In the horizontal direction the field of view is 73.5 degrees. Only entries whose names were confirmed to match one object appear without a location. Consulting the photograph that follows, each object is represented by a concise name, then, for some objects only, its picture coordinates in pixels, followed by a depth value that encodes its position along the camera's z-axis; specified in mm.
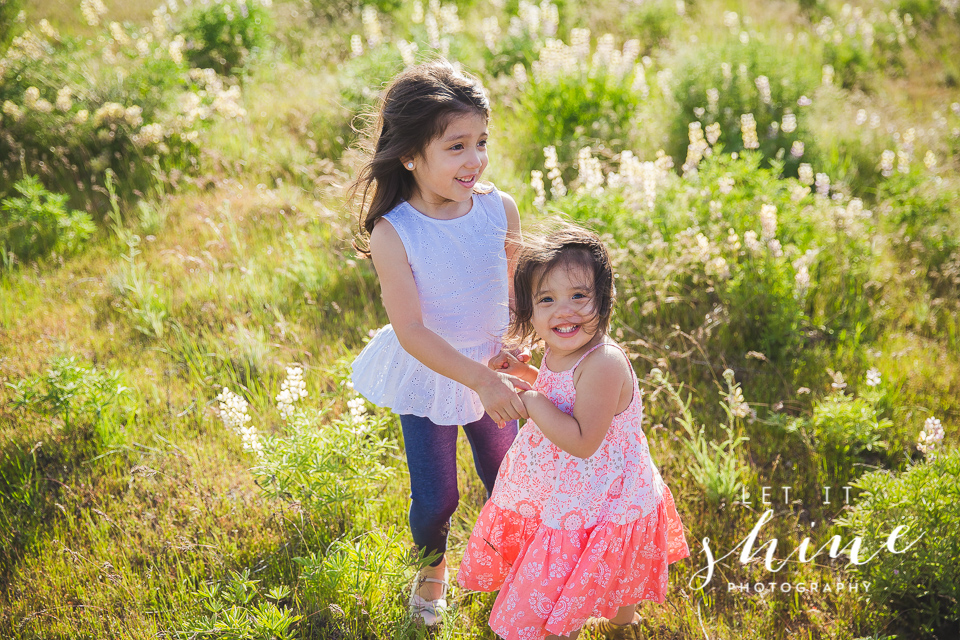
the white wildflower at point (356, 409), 2765
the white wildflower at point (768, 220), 3637
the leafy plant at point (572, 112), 5379
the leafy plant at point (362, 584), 2439
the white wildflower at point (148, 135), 5430
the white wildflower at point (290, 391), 2802
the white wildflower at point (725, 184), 3992
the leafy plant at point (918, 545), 2391
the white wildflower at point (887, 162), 4629
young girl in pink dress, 2039
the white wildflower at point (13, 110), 5688
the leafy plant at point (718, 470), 2955
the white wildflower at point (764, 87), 5301
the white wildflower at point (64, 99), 5684
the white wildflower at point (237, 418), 2725
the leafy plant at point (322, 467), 2676
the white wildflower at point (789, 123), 4965
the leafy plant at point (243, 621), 2195
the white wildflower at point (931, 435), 2672
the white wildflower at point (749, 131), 4246
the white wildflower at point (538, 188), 3988
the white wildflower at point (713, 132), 4198
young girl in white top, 2143
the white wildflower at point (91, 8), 7262
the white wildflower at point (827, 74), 6176
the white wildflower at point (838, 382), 3148
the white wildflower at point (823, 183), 4371
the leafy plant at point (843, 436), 3158
